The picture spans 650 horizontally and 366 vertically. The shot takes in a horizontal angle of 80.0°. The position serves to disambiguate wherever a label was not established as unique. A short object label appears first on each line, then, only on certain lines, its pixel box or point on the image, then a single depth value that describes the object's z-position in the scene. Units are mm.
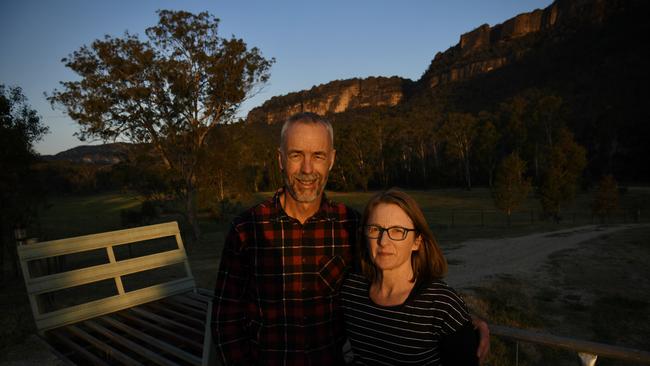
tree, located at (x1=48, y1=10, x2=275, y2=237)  18672
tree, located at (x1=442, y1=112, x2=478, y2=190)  57250
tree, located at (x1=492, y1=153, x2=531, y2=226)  26406
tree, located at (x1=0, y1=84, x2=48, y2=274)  11648
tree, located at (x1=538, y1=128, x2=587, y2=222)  25719
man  2070
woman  1721
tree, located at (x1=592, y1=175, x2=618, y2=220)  24562
